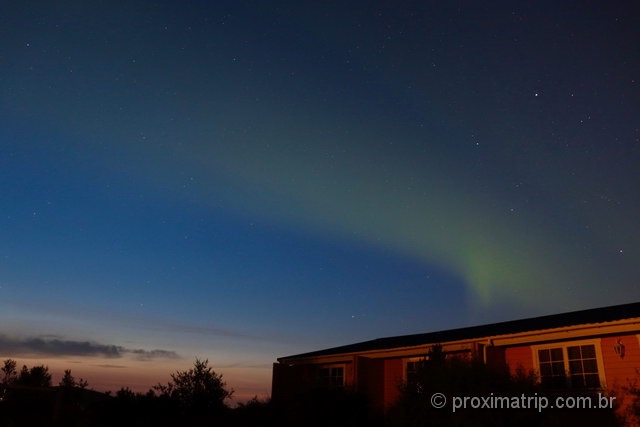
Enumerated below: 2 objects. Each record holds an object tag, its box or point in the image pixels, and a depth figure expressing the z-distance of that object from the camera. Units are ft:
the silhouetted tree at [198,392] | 68.90
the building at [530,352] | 47.44
